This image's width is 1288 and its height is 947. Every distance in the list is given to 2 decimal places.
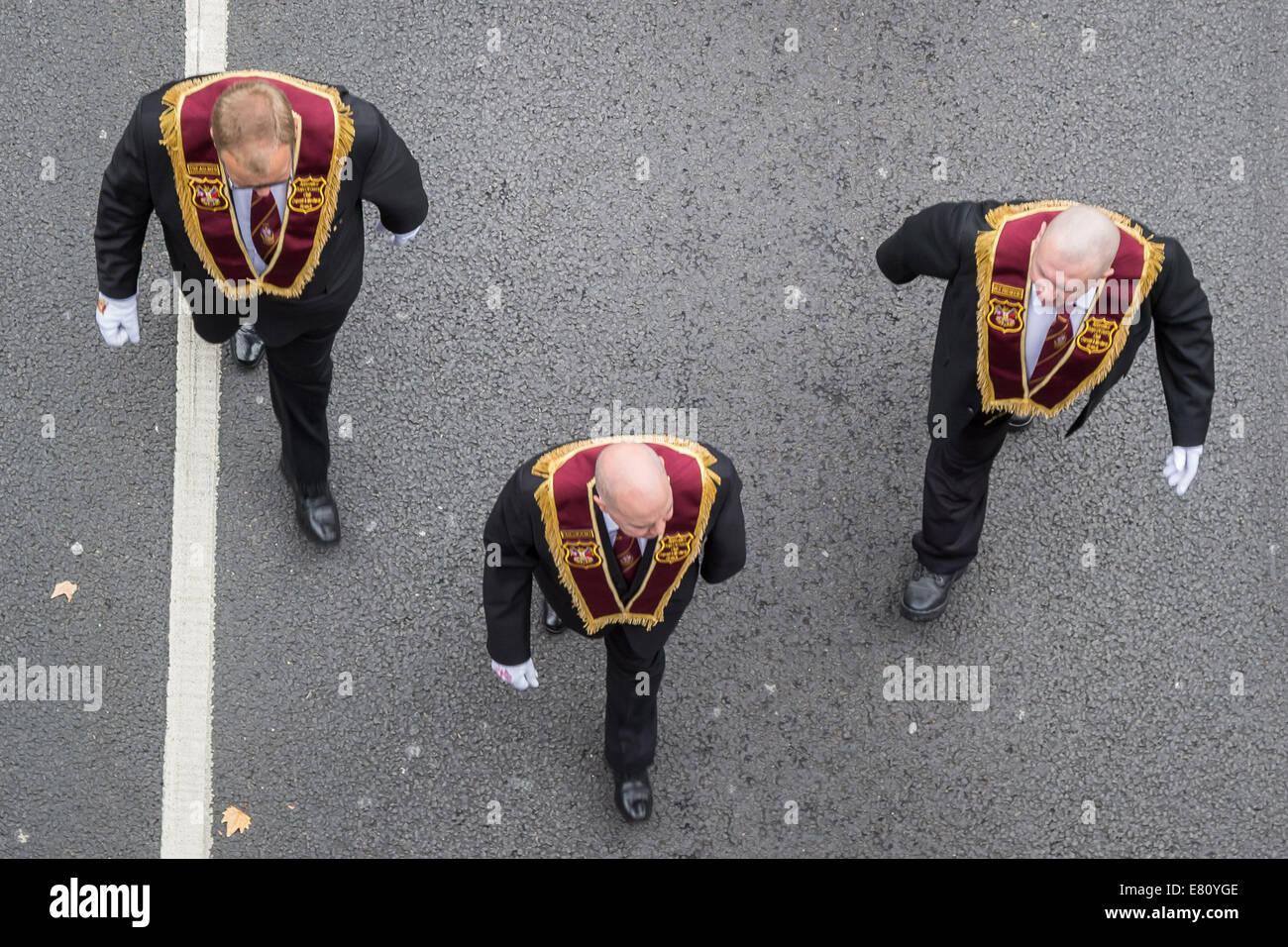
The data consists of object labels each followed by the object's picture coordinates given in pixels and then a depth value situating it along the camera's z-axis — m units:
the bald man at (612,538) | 3.66
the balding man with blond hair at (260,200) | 3.78
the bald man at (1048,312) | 3.97
